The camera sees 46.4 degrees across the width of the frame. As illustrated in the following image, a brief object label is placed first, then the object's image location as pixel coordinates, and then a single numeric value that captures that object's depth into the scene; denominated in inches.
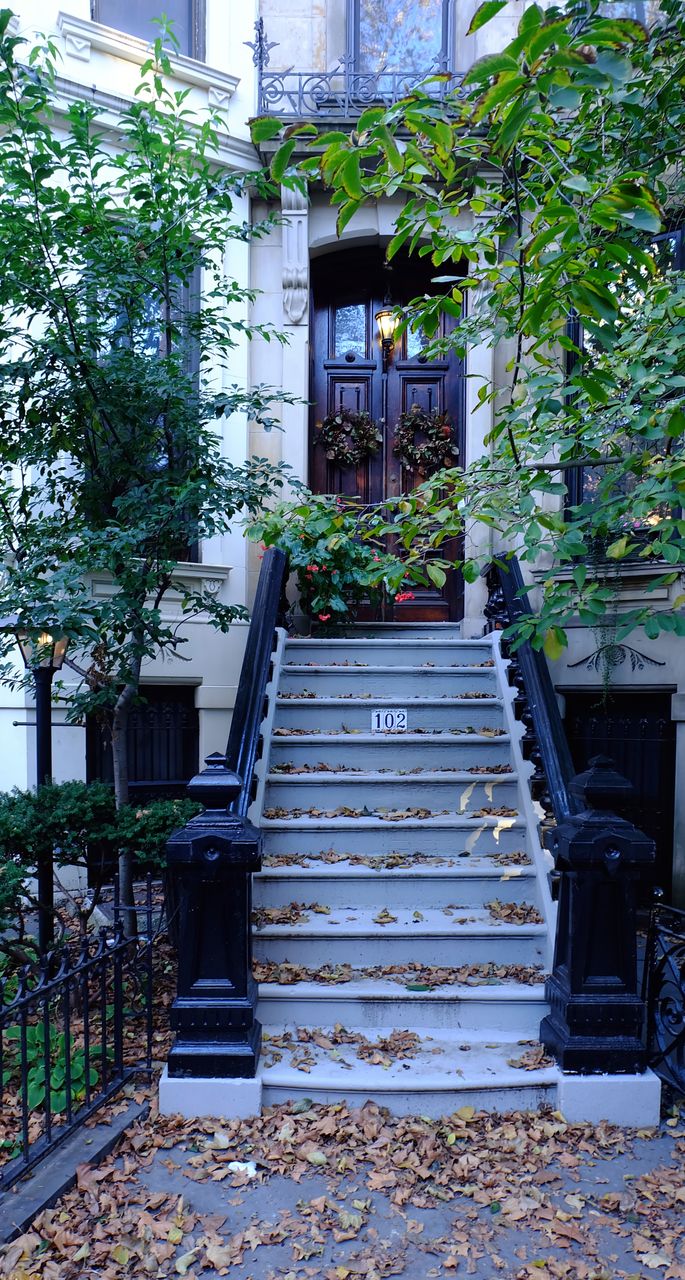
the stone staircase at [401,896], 144.3
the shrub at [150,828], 173.3
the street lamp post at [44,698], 155.4
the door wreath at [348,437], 325.7
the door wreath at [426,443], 325.4
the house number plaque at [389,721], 227.8
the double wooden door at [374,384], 328.8
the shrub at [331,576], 267.1
